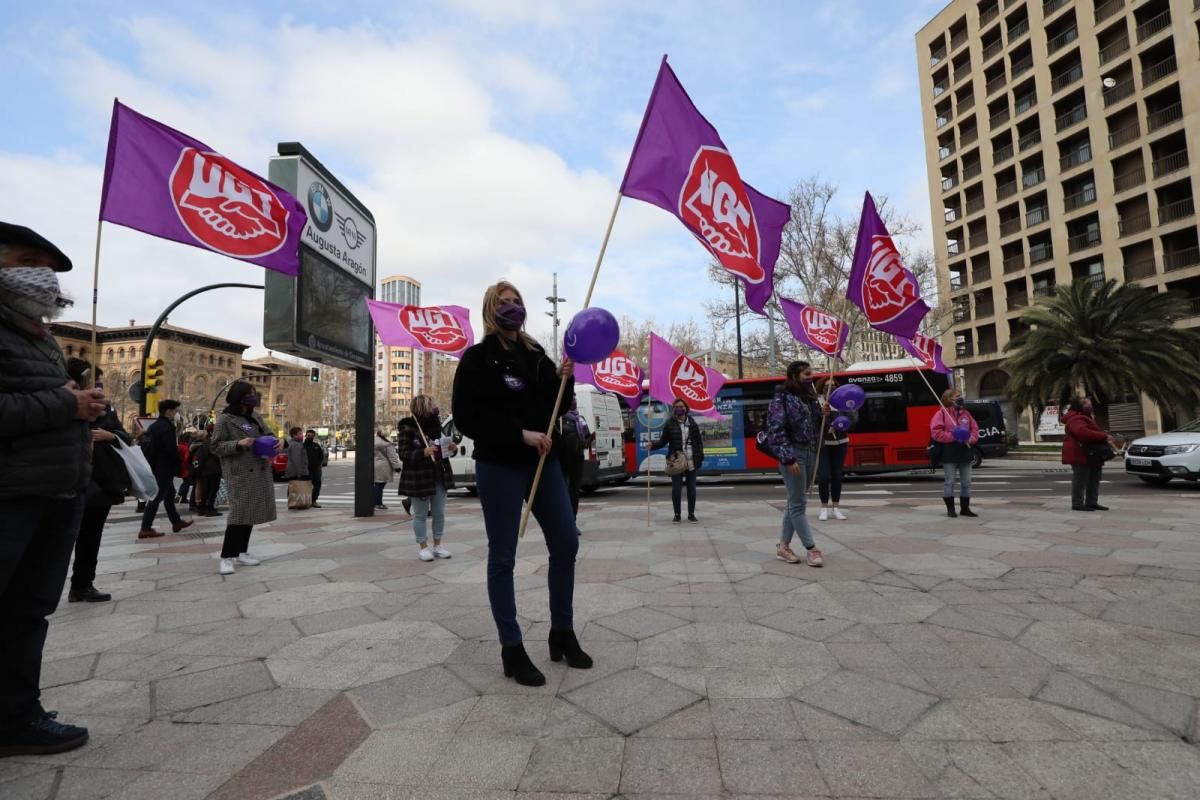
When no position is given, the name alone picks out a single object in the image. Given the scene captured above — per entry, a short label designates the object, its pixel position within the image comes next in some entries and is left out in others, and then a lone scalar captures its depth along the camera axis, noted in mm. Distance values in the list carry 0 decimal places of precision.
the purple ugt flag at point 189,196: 4836
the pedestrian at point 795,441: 5254
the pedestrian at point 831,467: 8492
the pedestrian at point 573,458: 5473
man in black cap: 2205
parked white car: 11203
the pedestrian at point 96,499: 4312
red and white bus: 16656
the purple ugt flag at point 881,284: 7812
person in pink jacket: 7916
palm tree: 24531
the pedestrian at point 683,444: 8875
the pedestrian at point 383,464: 11633
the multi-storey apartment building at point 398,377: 121375
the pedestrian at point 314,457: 13047
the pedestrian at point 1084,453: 8516
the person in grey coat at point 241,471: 5559
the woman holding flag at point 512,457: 2830
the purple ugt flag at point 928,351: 9008
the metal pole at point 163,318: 13677
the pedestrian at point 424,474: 6281
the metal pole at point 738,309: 29875
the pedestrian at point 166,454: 8969
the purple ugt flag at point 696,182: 4691
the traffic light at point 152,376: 13984
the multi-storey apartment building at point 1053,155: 33312
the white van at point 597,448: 14070
